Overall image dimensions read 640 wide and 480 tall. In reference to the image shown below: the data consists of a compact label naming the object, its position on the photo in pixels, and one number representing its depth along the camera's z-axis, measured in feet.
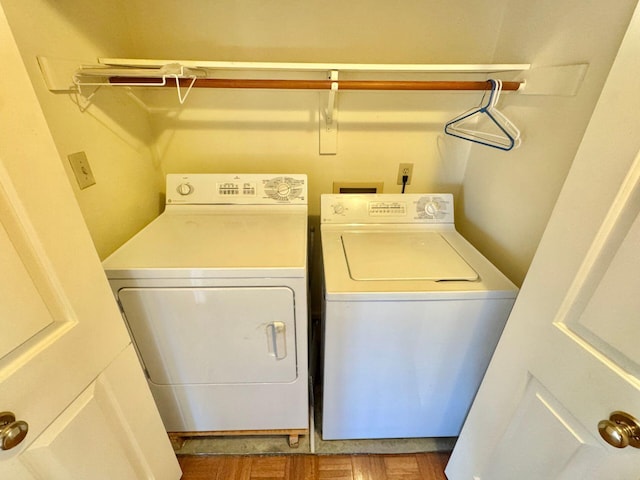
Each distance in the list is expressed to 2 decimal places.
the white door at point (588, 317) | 1.92
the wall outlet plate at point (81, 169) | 3.67
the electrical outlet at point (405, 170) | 5.76
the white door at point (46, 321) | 1.90
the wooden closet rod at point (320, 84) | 3.81
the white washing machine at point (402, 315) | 3.67
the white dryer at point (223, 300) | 3.55
